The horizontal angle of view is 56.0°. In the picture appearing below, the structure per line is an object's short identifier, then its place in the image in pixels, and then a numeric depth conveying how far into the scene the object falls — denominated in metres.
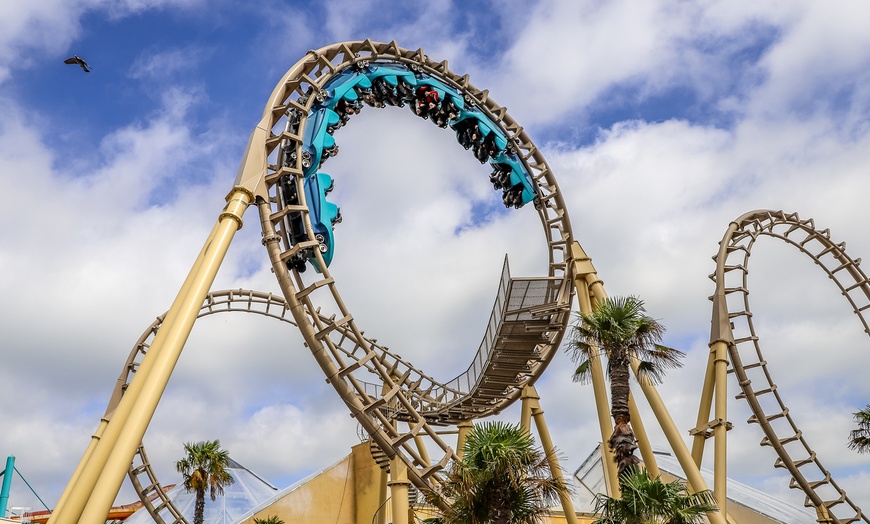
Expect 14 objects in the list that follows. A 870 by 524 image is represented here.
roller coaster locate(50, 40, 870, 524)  12.27
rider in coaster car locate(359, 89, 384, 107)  18.77
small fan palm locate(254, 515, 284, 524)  22.91
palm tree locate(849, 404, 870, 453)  20.38
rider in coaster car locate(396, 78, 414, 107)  19.58
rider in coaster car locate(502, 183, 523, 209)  20.85
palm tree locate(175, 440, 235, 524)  23.06
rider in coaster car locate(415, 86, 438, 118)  19.95
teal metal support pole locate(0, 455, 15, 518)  27.72
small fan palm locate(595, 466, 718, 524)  11.42
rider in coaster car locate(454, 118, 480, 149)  20.70
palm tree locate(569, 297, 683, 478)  13.38
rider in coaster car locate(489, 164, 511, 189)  20.92
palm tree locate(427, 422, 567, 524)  11.47
